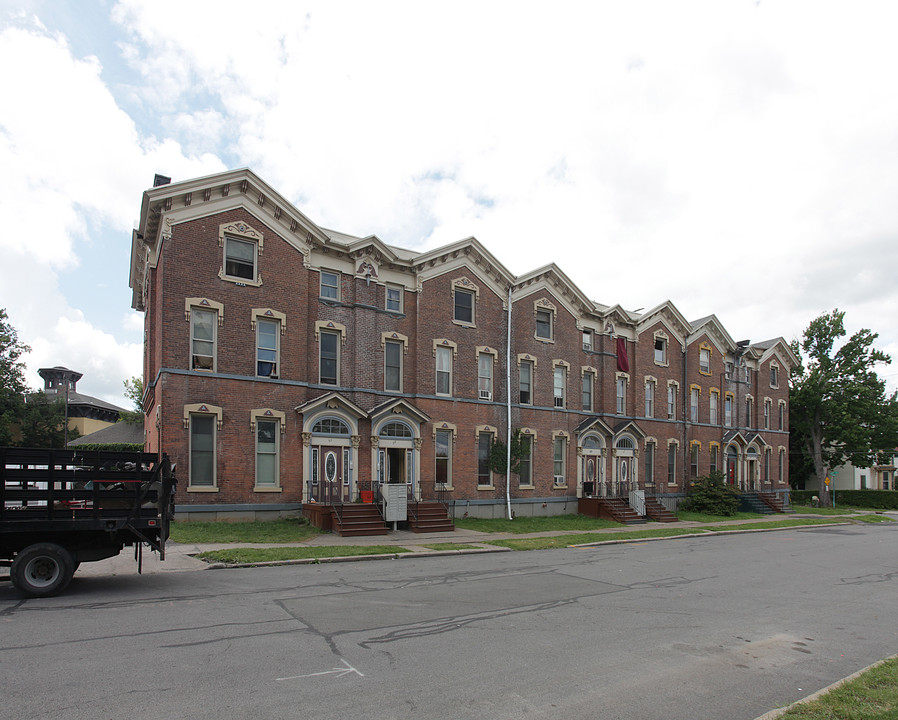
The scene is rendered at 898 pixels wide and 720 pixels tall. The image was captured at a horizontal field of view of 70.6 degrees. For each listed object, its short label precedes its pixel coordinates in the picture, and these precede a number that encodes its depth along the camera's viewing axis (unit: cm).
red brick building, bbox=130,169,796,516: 2167
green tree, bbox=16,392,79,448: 5275
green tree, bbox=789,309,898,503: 4931
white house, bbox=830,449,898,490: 6419
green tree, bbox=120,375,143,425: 6681
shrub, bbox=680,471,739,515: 3636
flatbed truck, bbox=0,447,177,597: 1049
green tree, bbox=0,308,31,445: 4919
